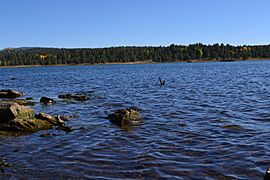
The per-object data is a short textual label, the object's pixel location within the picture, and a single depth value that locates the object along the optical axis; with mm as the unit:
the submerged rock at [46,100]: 26967
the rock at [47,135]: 14693
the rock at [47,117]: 17297
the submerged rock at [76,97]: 29328
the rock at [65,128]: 16034
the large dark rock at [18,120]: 15938
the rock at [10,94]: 32906
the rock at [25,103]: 25895
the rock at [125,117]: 17600
